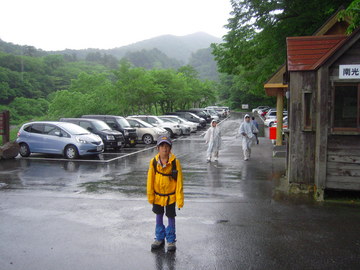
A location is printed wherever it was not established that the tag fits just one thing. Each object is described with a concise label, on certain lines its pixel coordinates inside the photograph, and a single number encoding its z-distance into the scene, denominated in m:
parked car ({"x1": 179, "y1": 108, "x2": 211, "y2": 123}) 42.11
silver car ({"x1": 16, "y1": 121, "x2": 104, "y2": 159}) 14.91
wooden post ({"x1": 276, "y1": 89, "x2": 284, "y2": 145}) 17.03
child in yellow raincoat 5.03
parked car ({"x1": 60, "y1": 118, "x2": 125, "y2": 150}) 17.55
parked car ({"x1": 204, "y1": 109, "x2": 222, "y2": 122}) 46.16
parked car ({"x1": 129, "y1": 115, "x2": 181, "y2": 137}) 25.86
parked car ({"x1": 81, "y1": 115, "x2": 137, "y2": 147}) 19.81
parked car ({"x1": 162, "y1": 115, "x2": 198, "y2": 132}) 29.73
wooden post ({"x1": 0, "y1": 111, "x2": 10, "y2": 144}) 15.78
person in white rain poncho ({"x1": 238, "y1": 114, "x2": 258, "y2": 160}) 14.62
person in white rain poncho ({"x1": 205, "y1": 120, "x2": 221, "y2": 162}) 14.26
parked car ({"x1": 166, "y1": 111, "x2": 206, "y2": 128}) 36.25
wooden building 7.77
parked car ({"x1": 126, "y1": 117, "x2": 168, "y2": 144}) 21.77
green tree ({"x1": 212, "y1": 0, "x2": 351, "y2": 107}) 14.88
